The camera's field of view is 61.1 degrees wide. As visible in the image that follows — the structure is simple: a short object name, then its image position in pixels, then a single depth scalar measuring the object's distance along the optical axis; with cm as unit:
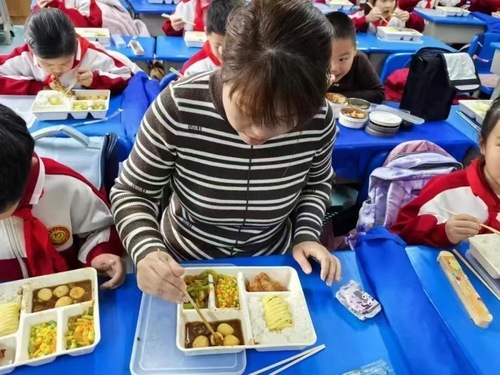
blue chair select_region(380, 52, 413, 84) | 264
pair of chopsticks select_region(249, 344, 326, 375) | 79
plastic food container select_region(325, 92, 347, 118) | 201
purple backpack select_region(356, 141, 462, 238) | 156
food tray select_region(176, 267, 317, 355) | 81
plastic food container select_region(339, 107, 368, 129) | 193
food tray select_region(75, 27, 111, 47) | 254
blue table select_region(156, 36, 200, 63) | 255
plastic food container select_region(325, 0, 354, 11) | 415
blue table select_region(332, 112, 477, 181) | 185
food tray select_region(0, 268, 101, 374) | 76
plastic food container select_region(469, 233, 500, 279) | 103
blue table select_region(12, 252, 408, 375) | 77
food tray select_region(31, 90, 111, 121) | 170
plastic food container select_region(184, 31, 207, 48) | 277
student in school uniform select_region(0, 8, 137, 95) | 165
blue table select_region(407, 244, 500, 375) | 86
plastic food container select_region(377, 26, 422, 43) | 324
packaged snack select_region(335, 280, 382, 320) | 92
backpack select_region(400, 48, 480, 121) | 193
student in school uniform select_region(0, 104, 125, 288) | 80
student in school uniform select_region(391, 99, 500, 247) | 121
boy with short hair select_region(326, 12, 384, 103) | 222
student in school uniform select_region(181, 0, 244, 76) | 191
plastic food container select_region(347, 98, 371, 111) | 204
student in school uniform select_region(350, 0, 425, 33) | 335
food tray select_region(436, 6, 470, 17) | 433
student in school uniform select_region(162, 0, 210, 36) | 303
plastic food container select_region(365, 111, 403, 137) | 188
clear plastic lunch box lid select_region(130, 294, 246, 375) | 78
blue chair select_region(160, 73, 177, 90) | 197
